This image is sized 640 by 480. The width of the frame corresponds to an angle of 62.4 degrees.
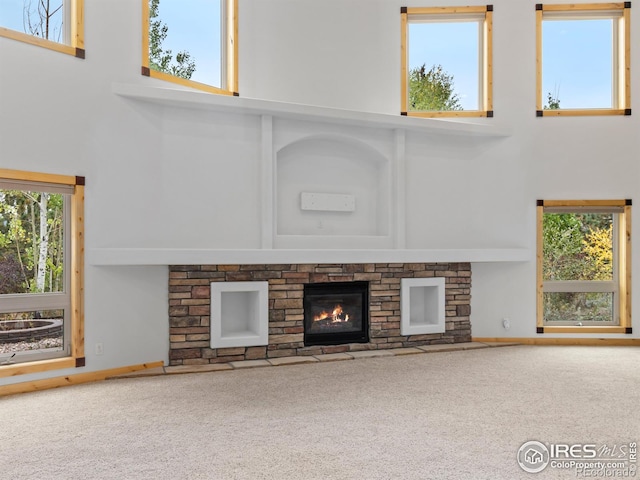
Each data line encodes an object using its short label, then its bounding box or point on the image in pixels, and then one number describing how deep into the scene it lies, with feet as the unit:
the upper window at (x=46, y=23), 16.10
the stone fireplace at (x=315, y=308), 19.65
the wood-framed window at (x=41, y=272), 16.34
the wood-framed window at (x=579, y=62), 24.64
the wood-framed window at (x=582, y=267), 24.36
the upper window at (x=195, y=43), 20.20
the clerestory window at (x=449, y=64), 24.62
